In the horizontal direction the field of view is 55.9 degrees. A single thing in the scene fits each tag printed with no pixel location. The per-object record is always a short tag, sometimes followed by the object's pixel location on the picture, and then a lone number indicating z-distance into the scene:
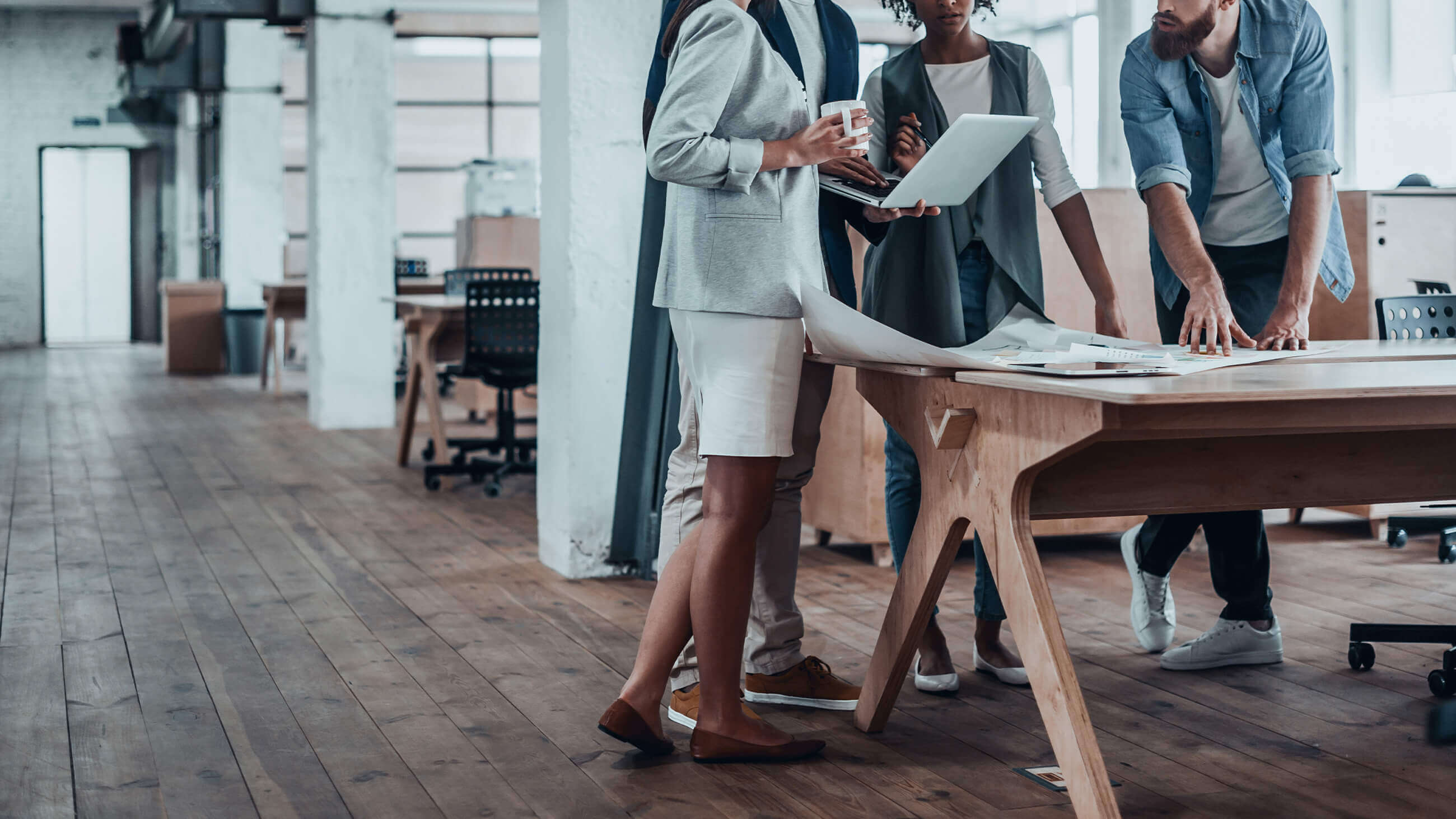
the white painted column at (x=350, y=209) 7.30
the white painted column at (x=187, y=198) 14.82
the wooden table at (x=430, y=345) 5.62
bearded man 2.39
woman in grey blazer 1.96
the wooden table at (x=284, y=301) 8.86
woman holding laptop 2.45
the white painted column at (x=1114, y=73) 7.33
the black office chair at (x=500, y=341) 5.29
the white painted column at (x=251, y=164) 11.52
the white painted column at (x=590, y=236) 3.67
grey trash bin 11.44
